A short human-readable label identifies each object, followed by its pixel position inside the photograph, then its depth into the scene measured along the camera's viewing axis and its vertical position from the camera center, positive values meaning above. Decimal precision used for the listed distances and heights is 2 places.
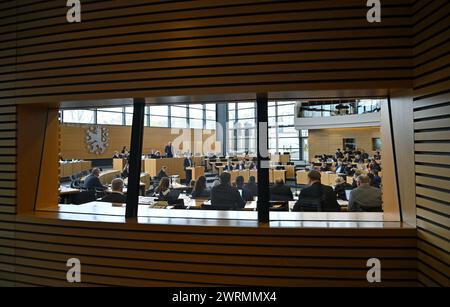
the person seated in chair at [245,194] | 6.42 -0.66
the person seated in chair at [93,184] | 7.13 -0.43
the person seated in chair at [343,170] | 10.87 -0.34
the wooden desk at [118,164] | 10.89 +0.03
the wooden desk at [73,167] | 9.21 -0.06
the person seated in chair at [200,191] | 6.66 -0.60
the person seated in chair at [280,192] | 6.11 -0.60
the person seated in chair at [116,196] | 5.11 -0.52
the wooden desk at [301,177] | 11.60 -0.61
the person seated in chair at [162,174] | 9.61 -0.31
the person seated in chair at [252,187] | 6.58 -0.54
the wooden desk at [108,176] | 9.20 -0.32
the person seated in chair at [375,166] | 8.15 -0.18
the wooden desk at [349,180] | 9.18 -0.59
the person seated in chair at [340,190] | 6.57 -0.63
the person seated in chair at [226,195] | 5.21 -0.55
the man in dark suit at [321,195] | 4.76 -0.52
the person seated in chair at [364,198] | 4.61 -0.57
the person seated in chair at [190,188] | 8.38 -0.68
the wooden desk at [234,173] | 11.97 -0.41
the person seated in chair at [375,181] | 6.30 -0.44
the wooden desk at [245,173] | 11.68 -0.41
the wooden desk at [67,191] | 6.67 -0.56
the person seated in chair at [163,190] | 6.34 -0.55
